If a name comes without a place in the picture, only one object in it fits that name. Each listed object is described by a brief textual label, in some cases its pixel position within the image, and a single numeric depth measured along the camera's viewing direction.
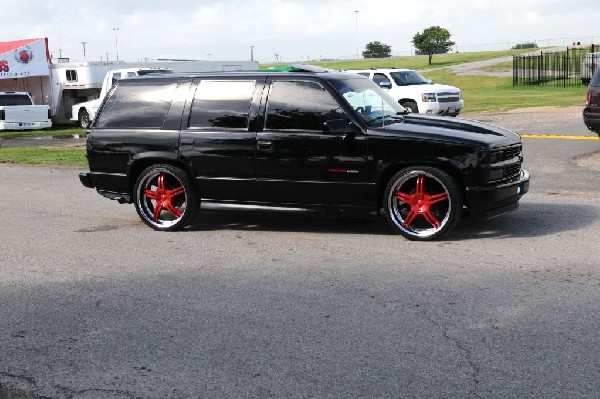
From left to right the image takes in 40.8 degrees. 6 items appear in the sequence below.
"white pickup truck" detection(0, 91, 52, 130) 29.83
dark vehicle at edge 14.99
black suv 7.93
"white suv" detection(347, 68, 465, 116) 23.91
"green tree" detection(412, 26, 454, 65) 92.31
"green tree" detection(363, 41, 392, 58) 139.90
